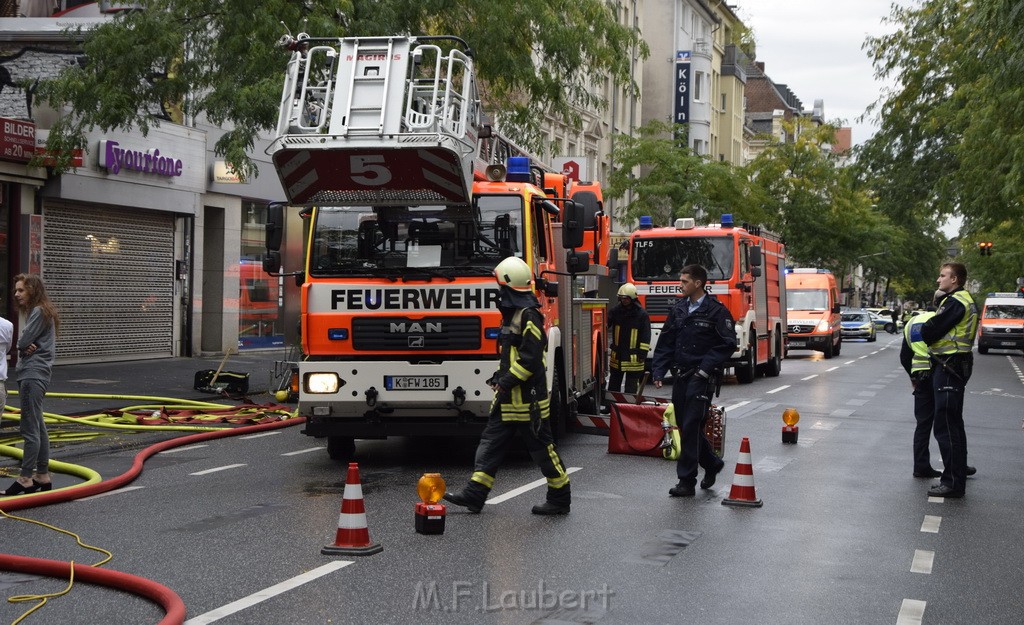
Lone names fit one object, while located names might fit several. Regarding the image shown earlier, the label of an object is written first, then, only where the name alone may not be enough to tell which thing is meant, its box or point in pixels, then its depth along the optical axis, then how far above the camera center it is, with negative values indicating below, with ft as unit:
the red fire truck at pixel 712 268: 80.33 +2.59
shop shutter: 76.64 +1.15
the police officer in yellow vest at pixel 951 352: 34.12 -1.01
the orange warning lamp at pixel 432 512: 26.02 -4.18
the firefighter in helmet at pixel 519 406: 29.14 -2.24
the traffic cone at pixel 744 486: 31.24 -4.20
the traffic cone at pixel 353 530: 24.47 -4.26
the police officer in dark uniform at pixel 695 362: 32.48 -1.33
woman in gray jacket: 31.63 -1.81
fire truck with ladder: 36.68 +1.88
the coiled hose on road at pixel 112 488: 20.49 -4.59
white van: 156.46 -0.99
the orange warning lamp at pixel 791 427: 45.73 -4.07
